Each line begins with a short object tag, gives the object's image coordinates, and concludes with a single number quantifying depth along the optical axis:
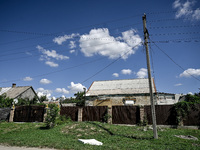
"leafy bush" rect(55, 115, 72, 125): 13.83
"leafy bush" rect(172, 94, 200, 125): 12.48
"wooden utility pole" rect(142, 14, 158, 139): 8.48
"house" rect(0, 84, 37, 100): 31.75
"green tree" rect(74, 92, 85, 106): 54.15
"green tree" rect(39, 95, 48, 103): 43.35
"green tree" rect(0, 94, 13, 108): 21.62
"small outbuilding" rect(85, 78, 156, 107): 20.00
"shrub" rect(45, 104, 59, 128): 12.41
